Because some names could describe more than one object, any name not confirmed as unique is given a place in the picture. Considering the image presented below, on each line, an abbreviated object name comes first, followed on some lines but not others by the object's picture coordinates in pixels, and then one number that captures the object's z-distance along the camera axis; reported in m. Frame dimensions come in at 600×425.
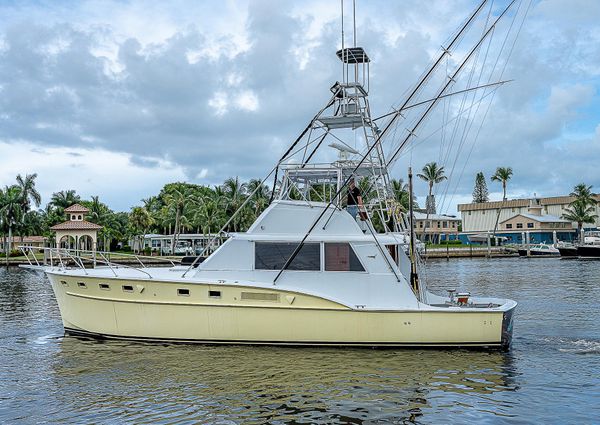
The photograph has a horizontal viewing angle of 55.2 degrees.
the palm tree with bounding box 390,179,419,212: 70.67
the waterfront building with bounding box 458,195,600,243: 91.75
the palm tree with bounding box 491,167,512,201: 103.75
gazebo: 59.97
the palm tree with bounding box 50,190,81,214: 80.12
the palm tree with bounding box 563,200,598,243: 87.62
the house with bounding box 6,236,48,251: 85.75
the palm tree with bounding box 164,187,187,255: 69.01
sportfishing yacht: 12.49
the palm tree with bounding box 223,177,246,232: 71.88
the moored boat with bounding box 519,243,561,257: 74.44
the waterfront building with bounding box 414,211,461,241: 93.50
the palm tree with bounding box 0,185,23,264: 65.19
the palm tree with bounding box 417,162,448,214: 87.25
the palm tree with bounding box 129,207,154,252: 72.81
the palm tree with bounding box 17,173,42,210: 69.19
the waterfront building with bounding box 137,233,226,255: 69.94
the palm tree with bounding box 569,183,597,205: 89.40
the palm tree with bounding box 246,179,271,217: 67.44
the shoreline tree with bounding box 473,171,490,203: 123.06
